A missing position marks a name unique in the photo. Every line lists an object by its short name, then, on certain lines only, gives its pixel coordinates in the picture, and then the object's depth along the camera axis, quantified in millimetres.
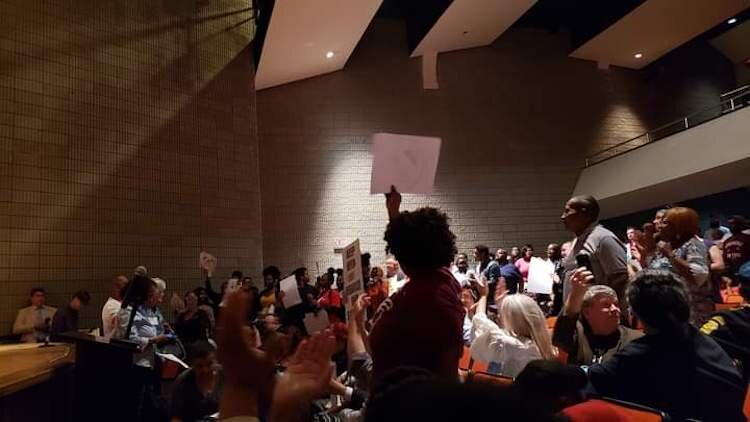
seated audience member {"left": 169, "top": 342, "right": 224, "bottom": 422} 3619
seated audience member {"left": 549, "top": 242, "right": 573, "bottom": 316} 7062
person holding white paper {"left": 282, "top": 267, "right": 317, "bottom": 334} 7637
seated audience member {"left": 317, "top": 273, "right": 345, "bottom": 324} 6746
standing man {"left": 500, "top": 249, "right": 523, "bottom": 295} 9047
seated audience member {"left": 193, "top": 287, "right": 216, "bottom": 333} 7543
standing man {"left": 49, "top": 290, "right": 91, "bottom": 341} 6879
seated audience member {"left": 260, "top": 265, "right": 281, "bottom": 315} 8077
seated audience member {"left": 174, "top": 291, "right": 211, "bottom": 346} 6148
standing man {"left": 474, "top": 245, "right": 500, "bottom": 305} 9133
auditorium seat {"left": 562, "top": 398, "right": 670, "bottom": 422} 1745
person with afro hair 1916
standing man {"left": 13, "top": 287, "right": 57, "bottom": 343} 6871
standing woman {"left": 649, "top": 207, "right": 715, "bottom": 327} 3727
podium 3352
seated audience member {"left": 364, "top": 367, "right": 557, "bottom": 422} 618
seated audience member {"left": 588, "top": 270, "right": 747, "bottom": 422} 2162
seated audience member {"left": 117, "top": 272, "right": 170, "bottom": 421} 4852
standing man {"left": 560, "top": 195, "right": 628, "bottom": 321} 3316
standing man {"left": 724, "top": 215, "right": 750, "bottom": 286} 4879
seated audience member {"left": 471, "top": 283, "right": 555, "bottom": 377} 3045
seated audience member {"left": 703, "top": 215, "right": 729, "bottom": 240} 8744
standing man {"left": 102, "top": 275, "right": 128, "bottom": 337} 5636
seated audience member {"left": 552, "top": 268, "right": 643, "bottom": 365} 2689
